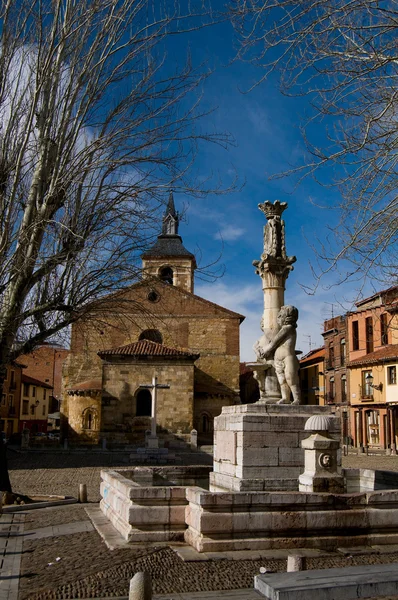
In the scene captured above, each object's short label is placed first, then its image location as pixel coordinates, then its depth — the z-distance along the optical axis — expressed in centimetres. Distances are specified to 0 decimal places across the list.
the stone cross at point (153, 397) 3009
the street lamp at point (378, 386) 3594
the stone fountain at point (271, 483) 709
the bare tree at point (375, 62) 609
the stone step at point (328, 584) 385
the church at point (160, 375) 3616
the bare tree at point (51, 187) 1190
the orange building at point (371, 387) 3509
